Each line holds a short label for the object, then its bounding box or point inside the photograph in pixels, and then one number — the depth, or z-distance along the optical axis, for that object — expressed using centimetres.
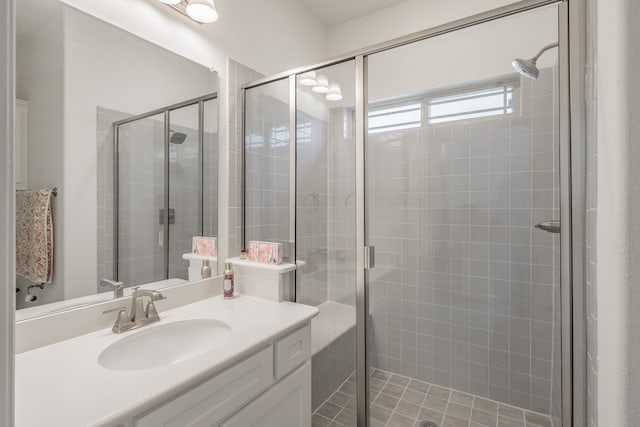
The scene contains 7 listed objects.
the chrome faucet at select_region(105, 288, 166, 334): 116
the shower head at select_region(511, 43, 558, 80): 129
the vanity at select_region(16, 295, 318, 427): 75
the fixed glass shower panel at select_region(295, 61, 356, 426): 153
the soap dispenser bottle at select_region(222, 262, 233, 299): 159
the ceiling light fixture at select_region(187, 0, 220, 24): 139
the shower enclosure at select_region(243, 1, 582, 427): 141
